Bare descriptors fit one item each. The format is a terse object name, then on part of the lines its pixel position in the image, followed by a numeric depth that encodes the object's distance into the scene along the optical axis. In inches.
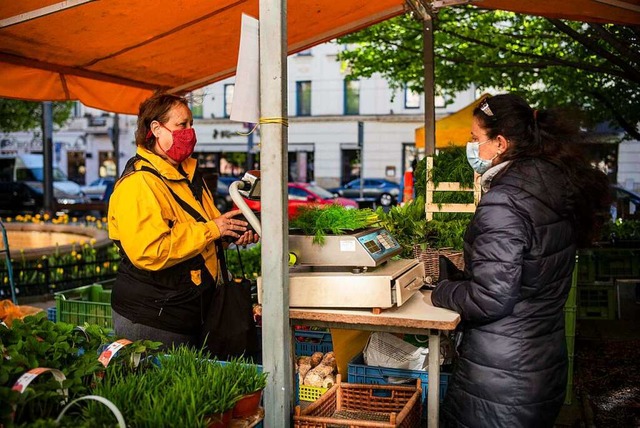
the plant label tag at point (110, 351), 104.2
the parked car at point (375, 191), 1214.6
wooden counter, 112.7
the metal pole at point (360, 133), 842.3
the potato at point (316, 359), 160.6
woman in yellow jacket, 122.4
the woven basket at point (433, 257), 185.2
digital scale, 114.6
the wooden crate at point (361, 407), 115.0
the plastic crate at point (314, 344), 170.2
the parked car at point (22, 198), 1077.1
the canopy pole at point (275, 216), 108.1
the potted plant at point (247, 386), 102.4
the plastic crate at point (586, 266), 322.3
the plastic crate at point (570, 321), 191.9
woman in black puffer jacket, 106.0
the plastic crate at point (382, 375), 140.6
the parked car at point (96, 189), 1277.1
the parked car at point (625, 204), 490.6
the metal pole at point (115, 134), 1220.1
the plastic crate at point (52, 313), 213.3
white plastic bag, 145.4
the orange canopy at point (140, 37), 166.7
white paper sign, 109.3
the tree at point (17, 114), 842.2
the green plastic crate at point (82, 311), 192.1
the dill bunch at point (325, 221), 120.9
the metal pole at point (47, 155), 631.2
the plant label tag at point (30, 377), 84.7
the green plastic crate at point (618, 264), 326.3
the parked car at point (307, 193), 952.9
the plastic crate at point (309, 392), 151.1
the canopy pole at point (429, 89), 280.7
